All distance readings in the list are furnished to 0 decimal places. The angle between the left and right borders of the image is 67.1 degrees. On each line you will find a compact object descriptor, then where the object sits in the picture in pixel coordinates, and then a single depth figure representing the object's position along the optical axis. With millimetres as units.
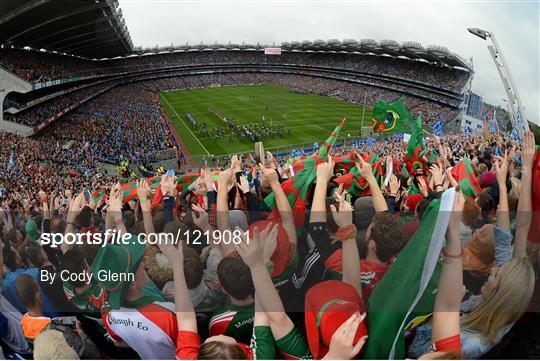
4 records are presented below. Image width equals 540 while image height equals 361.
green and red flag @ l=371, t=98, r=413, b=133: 10906
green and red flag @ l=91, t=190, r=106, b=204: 6854
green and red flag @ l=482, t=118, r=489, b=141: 14201
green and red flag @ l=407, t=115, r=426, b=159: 7281
